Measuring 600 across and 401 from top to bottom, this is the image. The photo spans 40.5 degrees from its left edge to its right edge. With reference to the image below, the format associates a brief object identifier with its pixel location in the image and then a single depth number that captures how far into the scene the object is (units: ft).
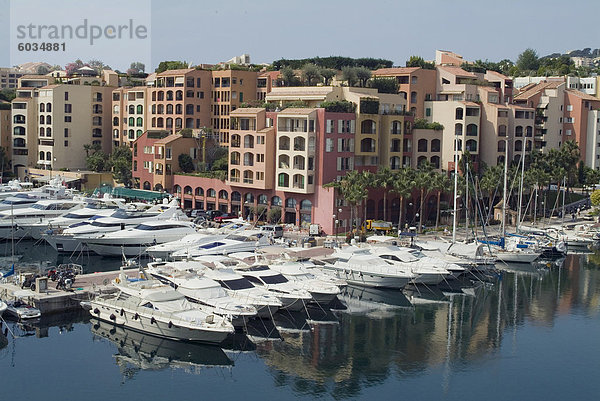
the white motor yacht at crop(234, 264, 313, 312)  158.30
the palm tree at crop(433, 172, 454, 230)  248.95
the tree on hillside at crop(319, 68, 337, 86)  291.58
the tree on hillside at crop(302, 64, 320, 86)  288.30
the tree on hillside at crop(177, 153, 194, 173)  292.81
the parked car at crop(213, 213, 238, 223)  253.85
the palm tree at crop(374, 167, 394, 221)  245.78
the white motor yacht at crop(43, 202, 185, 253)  216.54
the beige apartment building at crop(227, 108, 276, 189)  252.83
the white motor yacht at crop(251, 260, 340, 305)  163.12
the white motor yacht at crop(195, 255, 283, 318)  151.84
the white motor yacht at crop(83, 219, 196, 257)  214.69
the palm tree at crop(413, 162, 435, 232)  244.63
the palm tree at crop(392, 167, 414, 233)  242.17
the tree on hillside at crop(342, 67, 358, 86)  274.77
